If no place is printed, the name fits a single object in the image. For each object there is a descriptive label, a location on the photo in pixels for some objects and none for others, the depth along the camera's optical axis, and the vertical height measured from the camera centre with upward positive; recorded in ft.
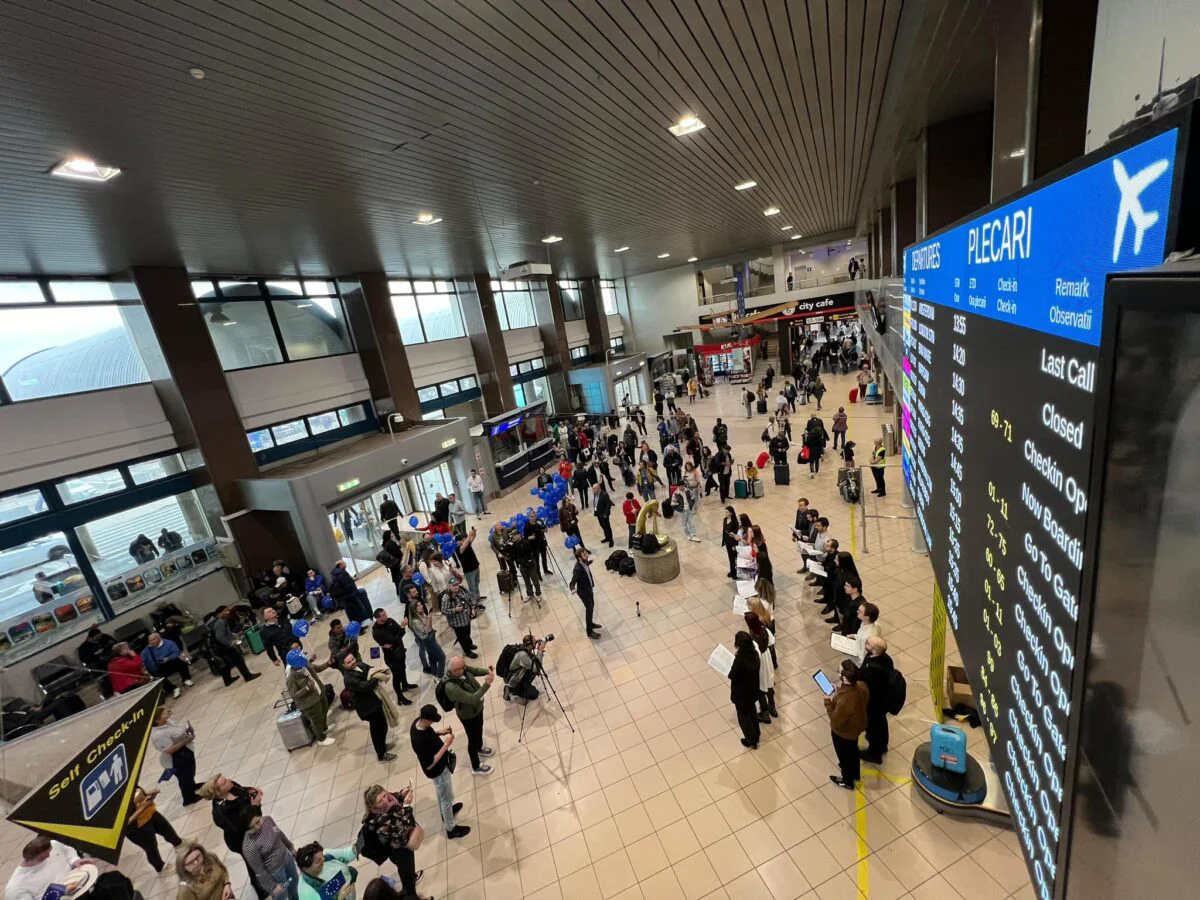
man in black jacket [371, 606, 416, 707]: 22.68 -11.97
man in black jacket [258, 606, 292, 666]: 26.58 -13.01
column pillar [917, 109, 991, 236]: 20.99 +3.57
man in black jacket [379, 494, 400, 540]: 46.06 -13.33
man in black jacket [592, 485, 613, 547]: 37.78 -13.34
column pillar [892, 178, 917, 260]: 32.90 +3.16
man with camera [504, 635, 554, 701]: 22.68 -13.96
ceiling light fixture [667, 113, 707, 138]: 23.76 +7.99
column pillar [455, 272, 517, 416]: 63.10 -0.38
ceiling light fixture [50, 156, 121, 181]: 17.95 +8.17
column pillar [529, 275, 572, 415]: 79.51 -1.16
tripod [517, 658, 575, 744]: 22.02 -16.17
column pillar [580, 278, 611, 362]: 93.50 +0.12
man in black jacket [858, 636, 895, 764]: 16.37 -12.47
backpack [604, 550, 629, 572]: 33.65 -15.24
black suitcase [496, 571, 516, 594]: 31.60 -14.50
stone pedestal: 31.48 -15.02
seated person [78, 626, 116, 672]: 29.66 -13.45
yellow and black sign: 10.91 -8.26
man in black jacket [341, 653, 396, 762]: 19.77 -12.67
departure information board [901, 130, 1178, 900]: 3.85 -2.02
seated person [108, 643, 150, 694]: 26.84 -13.49
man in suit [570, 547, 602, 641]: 26.35 -12.72
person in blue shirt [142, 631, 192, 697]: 28.45 -13.71
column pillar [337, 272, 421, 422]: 49.90 +1.35
